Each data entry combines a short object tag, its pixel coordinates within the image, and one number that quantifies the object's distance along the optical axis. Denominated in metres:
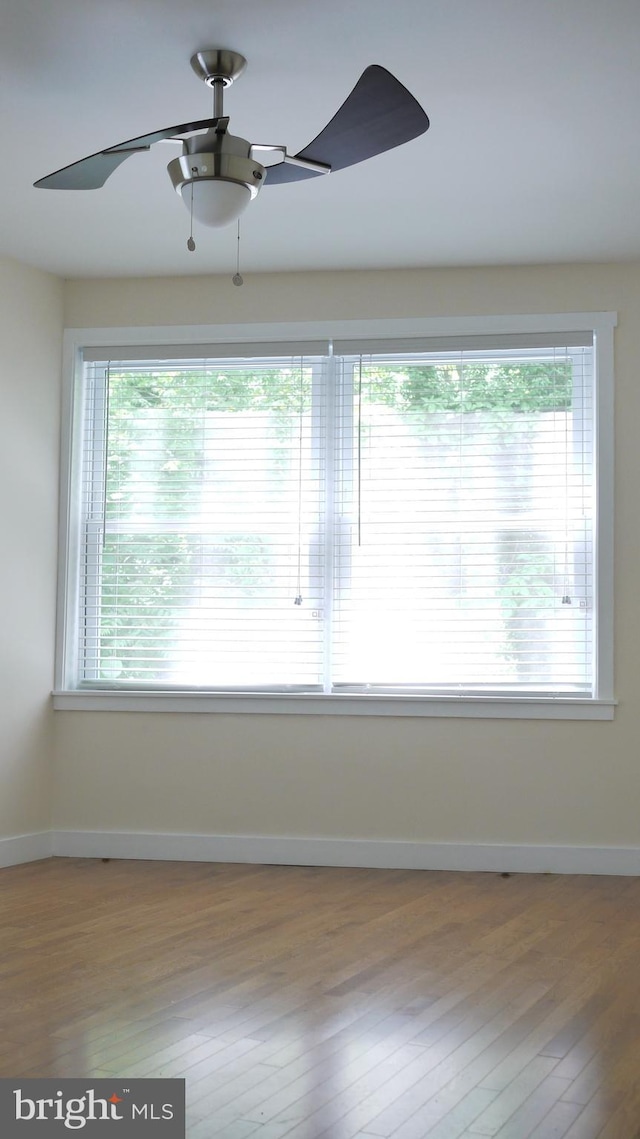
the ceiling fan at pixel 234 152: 2.64
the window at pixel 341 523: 5.01
